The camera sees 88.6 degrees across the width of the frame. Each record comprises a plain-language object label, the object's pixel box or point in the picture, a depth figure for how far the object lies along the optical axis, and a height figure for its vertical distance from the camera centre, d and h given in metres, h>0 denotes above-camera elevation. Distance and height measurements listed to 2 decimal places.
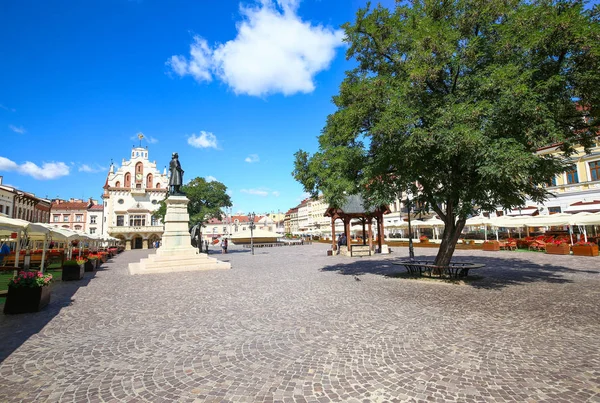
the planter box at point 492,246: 25.22 -1.12
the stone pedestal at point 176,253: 17.62 -0.88
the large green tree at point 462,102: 8.59 +4.14
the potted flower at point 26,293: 7.78 -1.31
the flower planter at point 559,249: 20.45 -1.19
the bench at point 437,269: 11.82 -1.48
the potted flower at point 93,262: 17.85 -1.32
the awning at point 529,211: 30.10 +2.00
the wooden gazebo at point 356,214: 26.16 +1.82
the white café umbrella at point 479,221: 26.96 +1.01
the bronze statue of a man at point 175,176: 21.94 +4.45
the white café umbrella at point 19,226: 9.22 +0.49
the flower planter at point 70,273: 13.90 -1.46
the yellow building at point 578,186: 27.38 +4.16
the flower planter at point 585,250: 18.75 -1.20
